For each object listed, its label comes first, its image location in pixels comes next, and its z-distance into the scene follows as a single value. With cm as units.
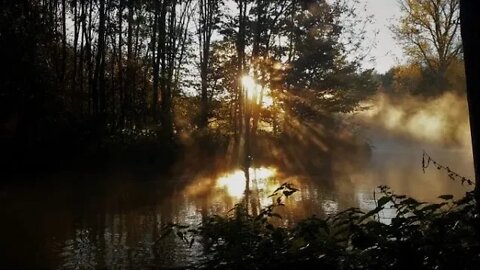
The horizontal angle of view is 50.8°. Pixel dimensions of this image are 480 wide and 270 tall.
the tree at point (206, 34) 3484
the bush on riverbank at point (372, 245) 387
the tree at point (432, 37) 3862
